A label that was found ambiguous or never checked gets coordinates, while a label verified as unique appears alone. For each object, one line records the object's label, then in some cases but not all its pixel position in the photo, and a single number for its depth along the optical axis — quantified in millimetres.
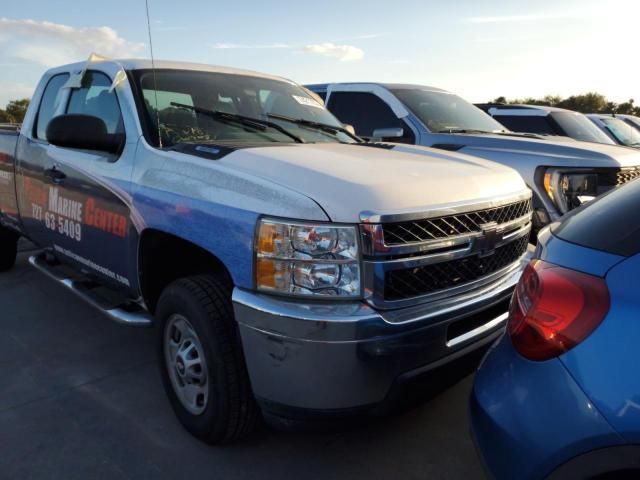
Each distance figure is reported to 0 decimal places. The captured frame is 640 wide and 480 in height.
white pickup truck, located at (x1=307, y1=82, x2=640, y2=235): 4711
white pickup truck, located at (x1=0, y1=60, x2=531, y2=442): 2080
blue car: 1375
